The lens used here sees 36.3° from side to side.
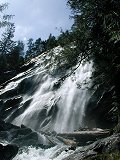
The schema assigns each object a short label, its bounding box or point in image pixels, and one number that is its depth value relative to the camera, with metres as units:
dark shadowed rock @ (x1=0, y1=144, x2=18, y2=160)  11.86
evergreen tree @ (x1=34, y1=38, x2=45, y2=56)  60.56
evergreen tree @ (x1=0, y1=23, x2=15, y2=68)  51.60
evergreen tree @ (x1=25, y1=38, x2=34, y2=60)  65.17
